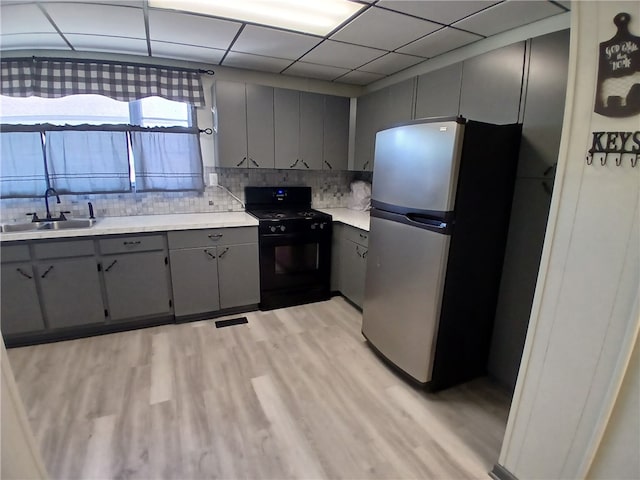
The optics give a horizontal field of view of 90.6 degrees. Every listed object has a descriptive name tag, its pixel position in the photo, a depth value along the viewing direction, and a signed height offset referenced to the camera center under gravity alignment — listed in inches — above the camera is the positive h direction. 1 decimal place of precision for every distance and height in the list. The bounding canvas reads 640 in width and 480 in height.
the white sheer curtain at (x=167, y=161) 113.3 +2.8
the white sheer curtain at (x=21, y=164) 98.6 +0.1
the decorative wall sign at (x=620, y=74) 37.2 +12.9
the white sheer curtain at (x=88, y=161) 103.7 +1.8
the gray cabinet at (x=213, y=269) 107.6 -34.2
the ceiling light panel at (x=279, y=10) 72.6 +38.1
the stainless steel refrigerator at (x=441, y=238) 68.8 -14.4
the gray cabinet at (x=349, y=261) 114.7 -33.2
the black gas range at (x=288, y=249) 118.3 -29.2
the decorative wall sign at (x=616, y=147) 38.6 +4.3
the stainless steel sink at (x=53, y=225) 100.2 -18.9
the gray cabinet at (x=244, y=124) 114.9 +17.1
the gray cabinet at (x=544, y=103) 65.9 +16.3
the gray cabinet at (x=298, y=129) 123.6 +17.3
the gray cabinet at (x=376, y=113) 108.2 +22.8
